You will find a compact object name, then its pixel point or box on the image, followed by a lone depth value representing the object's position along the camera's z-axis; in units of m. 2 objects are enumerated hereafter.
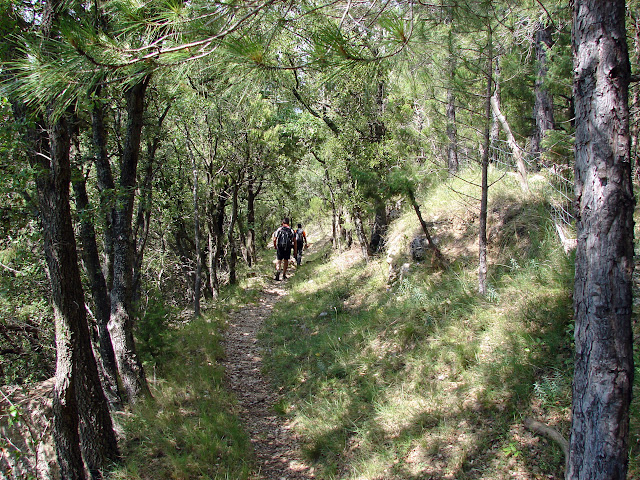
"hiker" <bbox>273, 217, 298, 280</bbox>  12.83
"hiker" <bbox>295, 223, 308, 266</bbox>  14.96
